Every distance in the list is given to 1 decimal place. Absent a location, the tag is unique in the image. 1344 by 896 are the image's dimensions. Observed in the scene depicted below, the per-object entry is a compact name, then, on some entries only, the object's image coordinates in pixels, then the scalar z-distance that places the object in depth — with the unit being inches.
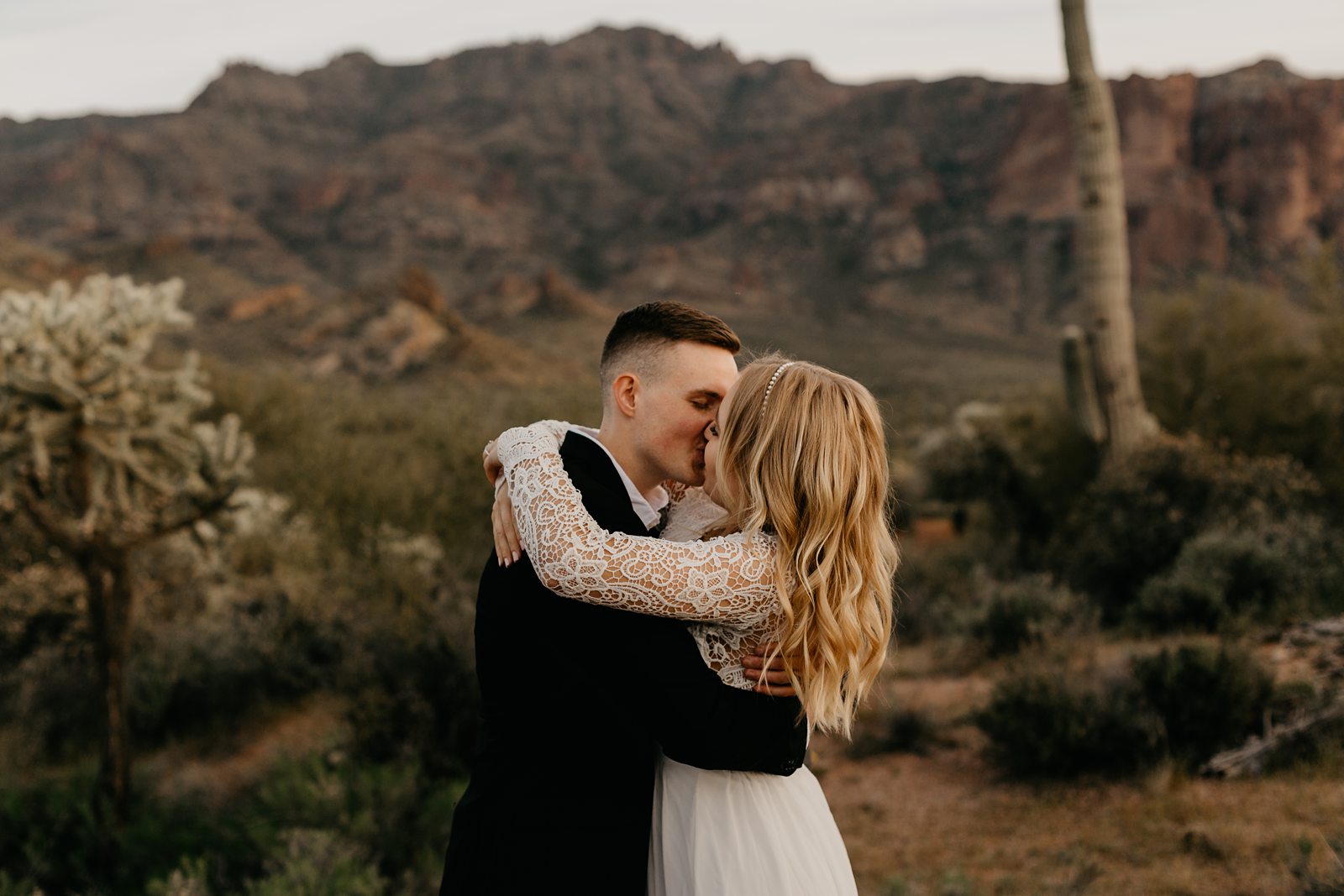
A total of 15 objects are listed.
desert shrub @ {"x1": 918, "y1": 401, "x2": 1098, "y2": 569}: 556.1
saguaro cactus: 457.1
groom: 86.6
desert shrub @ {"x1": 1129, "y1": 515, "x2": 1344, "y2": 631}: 346.5
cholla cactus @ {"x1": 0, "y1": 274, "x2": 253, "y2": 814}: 283.7
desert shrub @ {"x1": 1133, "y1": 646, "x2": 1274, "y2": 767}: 260.1
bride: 85.9
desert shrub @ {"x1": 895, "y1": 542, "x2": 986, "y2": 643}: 456.0
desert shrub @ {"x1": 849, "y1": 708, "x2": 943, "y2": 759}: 324.5
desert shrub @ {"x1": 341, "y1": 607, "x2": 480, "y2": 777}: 301.3
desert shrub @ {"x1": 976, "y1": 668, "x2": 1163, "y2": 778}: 267.4
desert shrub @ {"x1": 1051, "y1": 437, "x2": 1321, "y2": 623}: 423.8
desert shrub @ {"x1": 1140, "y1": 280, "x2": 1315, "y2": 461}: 524.7
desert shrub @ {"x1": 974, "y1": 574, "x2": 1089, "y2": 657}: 379.6
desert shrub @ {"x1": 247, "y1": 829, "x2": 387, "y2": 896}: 199.9
